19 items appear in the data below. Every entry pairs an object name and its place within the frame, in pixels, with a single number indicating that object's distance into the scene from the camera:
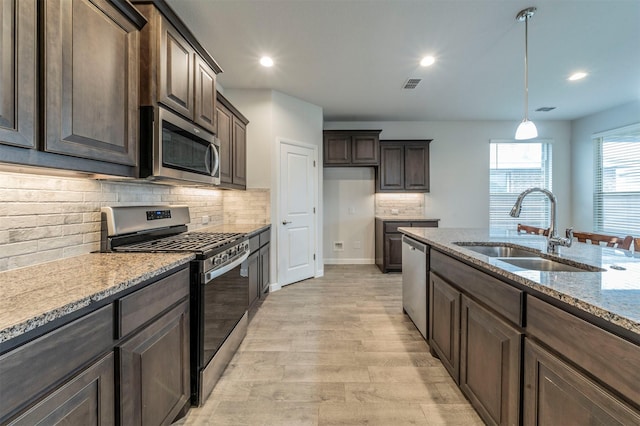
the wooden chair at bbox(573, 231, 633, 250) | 2.37
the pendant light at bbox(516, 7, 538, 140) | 2.29
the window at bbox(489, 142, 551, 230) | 5.38
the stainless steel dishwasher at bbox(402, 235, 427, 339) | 2.30
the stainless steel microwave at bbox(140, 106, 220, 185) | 1.57
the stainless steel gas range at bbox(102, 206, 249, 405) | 1.60
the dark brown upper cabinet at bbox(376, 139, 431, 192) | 5.02
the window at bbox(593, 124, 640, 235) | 4.25
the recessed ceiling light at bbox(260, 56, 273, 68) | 3.02
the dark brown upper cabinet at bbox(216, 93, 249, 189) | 2.87
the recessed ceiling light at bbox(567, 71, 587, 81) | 3.39
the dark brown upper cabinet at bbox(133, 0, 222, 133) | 1.58
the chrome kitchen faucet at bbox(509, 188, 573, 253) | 1.66
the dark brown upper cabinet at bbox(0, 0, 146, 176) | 0.94
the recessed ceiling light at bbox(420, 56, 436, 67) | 3.01
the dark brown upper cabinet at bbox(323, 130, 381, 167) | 4.91
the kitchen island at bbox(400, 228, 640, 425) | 0.78
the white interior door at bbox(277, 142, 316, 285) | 3.91
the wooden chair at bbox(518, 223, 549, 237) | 3.31
